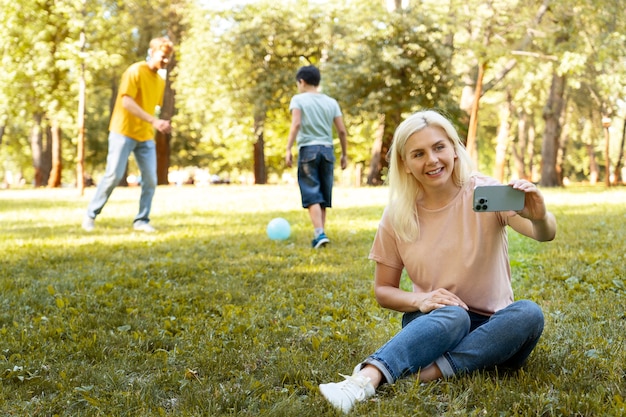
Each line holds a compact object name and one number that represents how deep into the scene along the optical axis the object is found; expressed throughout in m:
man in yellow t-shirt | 7.78
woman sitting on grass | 2.57
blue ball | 7.57
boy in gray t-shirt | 7.04
